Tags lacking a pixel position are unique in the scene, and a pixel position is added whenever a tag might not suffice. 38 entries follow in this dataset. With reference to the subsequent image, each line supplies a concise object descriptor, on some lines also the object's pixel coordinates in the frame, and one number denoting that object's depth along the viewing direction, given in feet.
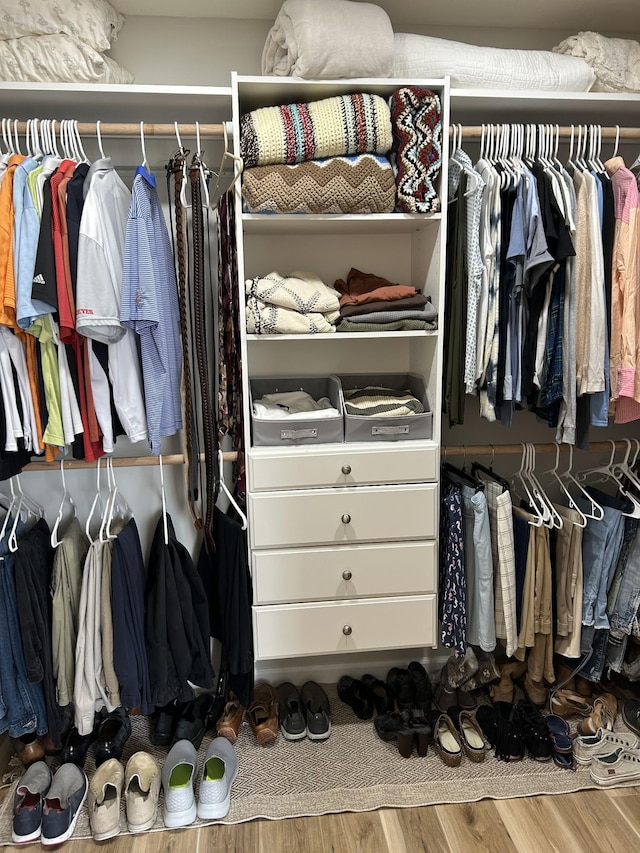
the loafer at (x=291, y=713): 7.11
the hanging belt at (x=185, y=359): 5.98
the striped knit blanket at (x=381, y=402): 6.70
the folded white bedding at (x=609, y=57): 6.49
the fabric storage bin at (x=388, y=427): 6.54
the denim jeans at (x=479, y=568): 6.81
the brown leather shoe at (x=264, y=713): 7.02
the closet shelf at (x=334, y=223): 6.13
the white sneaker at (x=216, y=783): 6.10
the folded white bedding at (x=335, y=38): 5.65
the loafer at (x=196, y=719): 6.99
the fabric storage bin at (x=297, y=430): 6.41
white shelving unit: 6.42
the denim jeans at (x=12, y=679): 6.16
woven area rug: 6.23
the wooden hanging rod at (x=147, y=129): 5.82
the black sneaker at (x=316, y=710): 7.11
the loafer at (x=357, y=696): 7.47
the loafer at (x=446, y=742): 6.70
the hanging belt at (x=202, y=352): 6.00
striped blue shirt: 5.52
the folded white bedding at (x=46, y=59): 5.82
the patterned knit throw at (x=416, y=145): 5.98
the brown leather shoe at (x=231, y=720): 7.09
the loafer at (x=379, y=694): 7.47
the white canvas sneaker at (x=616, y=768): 6.47
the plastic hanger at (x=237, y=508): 6.45
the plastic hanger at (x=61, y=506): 6.44
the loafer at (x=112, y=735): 6.77
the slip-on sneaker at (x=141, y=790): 6.00
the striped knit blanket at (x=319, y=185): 5.89
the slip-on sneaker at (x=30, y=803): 5.86
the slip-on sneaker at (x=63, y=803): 5.83
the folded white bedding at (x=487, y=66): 6.21
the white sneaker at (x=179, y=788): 6.05
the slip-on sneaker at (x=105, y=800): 5.90
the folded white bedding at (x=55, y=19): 5.74
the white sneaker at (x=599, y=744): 6.77
